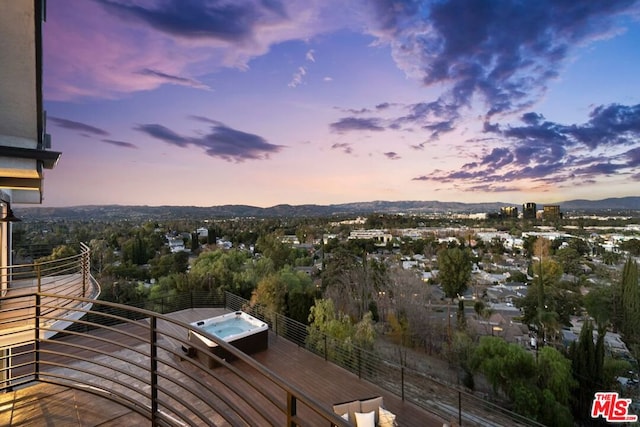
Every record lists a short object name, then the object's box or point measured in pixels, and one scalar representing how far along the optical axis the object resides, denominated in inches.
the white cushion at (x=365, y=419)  172.3
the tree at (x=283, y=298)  548.1
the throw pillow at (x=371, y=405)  183.0
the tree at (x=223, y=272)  671.1
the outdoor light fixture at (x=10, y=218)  194.2
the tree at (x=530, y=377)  440.8
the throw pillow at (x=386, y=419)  177.2
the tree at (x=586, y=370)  510.0
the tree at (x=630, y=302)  740.6
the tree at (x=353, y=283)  759.7
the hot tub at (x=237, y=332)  263.5
